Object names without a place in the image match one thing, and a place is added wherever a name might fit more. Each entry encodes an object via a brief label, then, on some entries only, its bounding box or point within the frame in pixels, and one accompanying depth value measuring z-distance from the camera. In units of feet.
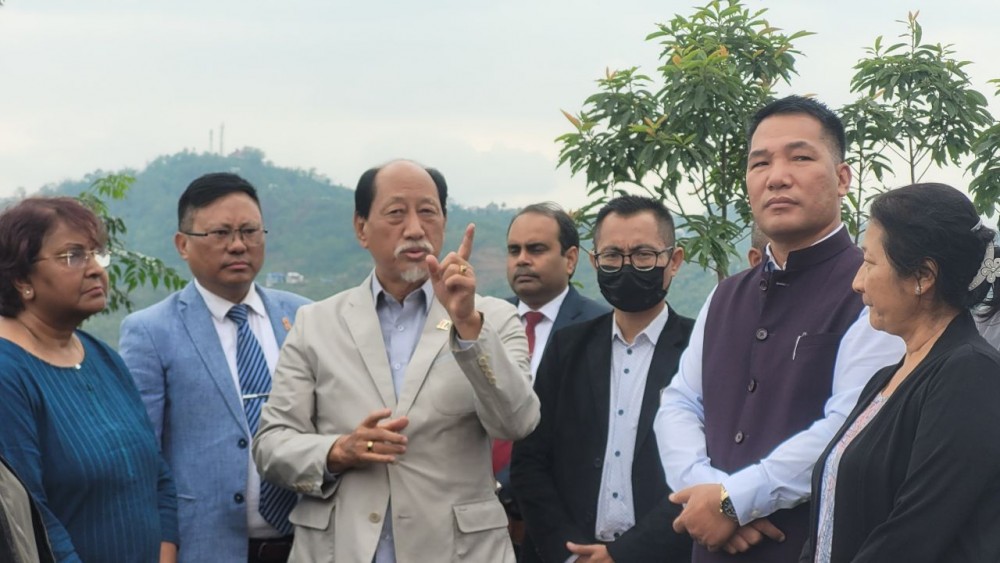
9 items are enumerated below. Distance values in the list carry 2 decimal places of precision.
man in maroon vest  12.30
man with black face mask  15.55
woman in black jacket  9.96
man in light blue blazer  15.57
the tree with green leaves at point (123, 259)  28.65
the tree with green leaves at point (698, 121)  22.30
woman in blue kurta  13.07
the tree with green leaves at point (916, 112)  23.22
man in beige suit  13.46
